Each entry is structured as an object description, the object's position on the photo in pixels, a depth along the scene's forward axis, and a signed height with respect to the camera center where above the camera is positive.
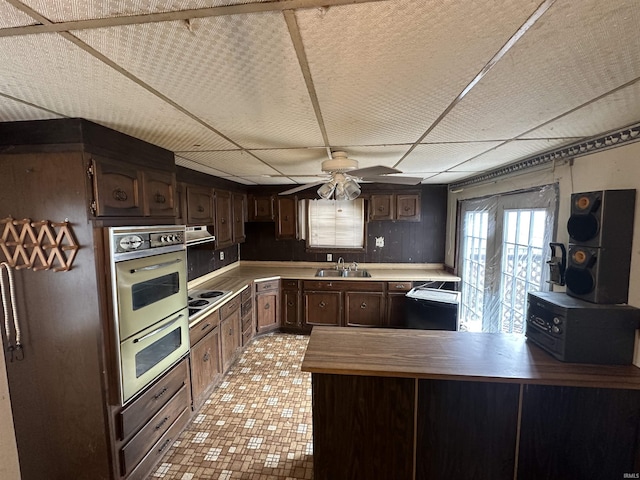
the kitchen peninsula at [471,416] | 1.43 -1.06
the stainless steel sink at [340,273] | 4.12 -0.81
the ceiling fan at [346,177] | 1.96 +0.33
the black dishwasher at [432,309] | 3.37 -1.12
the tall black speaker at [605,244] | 1.46 -0.13
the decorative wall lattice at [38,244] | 1.40 -0.12
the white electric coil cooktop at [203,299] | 2.46 -0.80
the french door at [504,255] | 2.18 -0.34
